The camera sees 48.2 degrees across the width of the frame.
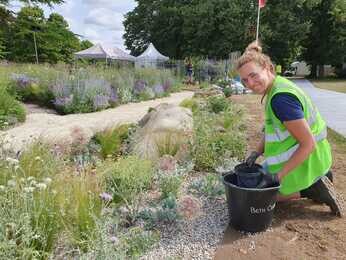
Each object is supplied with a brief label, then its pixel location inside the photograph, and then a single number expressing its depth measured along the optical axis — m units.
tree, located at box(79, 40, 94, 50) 44.34
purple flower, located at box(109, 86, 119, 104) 10.40
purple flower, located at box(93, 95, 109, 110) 9.54
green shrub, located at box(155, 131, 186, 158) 4.52
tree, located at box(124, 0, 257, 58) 29.95
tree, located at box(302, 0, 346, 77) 30.58
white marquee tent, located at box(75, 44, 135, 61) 22.66
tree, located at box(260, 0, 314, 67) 29.41
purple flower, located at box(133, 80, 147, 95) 12.46
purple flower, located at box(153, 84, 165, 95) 13.55
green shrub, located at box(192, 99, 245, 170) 4.24
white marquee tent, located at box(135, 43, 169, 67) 23.88
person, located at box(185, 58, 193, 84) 22.40
